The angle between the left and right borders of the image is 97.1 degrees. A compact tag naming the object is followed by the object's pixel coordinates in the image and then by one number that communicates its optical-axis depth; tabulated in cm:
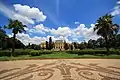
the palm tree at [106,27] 1325
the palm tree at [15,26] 1472
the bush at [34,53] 1348
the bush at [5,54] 1494
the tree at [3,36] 1781
